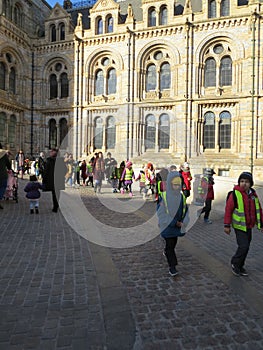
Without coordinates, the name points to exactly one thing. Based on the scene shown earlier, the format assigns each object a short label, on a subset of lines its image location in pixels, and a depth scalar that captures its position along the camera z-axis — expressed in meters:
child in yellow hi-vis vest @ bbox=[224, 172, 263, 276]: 4.35
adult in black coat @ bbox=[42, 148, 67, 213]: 9.16
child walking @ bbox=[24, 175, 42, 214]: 8.59
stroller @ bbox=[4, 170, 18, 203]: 10.21
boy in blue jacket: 4.38
